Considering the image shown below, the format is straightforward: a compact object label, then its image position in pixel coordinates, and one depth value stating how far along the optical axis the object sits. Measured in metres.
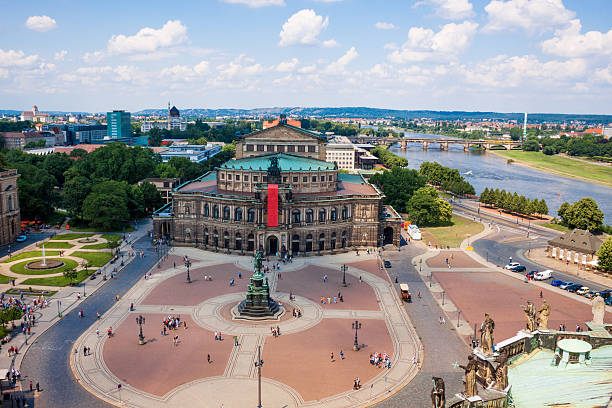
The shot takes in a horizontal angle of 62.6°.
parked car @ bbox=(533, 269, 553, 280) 85.06
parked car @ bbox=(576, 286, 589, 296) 78.25
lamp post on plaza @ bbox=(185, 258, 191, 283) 87.68
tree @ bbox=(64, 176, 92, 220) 119.19
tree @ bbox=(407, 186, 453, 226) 125.62
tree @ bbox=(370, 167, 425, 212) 140.00
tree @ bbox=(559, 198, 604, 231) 118.56
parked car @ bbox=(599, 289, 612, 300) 76.89
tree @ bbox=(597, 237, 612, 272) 86.94
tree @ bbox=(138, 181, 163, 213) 129.25
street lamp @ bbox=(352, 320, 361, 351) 57.91
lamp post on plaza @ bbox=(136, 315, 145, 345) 59.00
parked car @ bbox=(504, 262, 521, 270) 91.00
